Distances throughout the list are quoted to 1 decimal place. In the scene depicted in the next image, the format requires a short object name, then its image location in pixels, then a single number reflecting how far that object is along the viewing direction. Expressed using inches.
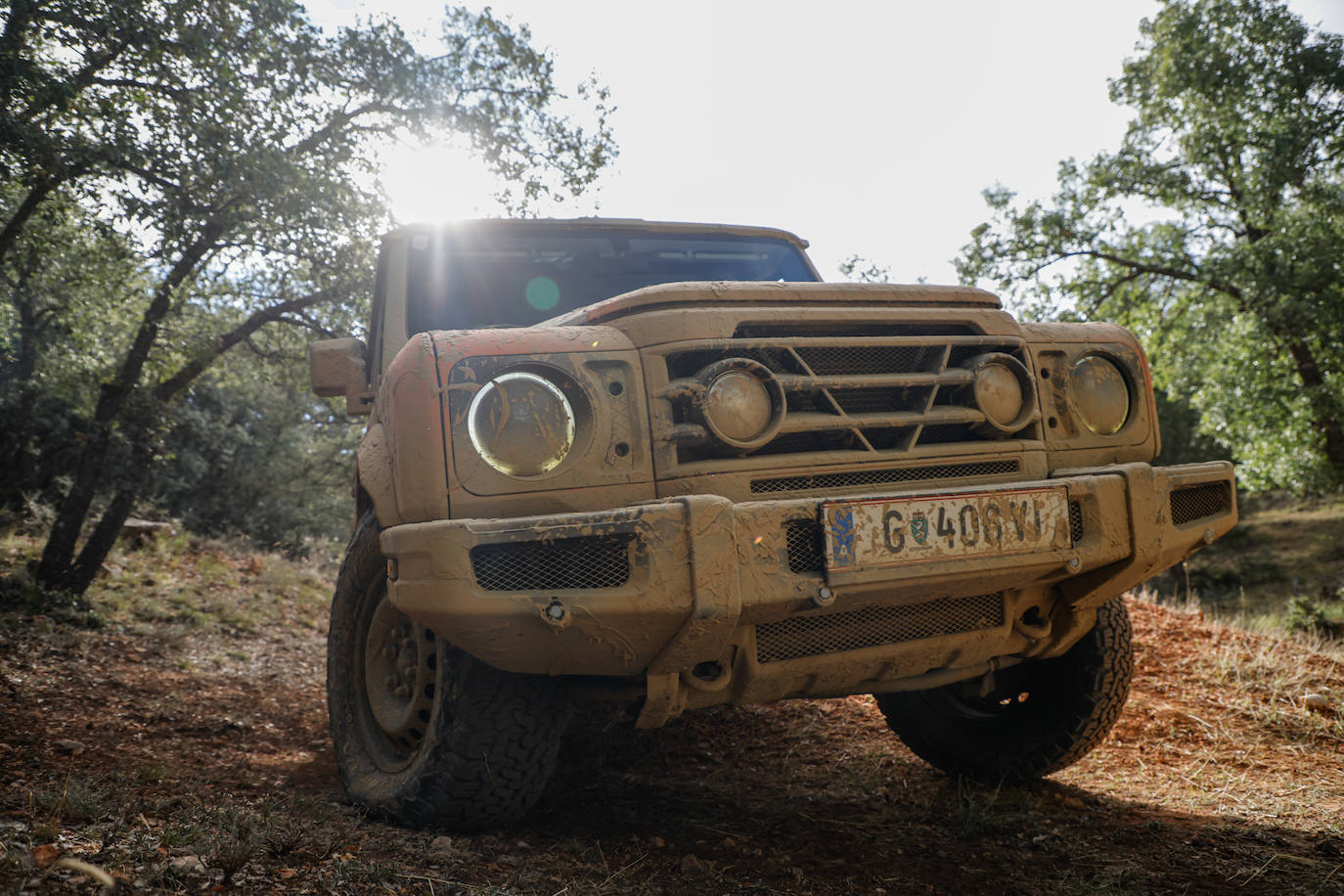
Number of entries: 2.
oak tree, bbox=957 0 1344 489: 469.4
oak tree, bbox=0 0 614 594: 251.6
